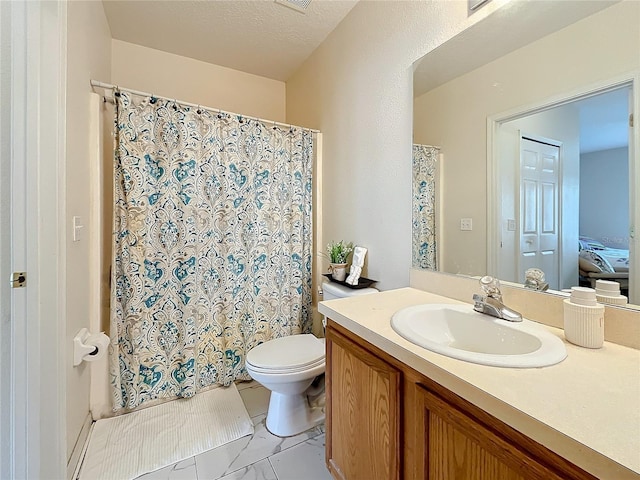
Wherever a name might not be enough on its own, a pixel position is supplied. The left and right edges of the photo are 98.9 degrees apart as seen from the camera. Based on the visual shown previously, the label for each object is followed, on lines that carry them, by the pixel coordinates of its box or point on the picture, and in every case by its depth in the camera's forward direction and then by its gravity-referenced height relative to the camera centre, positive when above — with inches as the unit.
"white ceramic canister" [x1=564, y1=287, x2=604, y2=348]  28.0 -8.4
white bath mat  50.4 -41.3
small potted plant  70.2 -5.5
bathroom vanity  17.1 -13.6
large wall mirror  30.3 +13.6
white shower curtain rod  58.9 +32.9
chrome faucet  34.8 -8.6
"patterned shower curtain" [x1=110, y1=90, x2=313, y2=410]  62.7 -1.3
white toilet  55.2 -27.6
